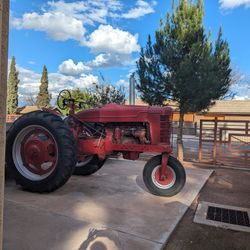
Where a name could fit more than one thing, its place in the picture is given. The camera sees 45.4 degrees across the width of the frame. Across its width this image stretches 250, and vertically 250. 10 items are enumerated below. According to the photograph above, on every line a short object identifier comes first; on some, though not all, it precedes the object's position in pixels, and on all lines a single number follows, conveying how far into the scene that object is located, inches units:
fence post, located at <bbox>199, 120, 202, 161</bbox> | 338.6
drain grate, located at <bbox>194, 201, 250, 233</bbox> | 146.8
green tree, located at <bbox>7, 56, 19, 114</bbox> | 1344.2
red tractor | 176.9
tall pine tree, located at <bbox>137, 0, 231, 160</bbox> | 304.7
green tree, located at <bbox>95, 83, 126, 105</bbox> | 530.9
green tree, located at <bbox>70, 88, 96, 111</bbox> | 529.5
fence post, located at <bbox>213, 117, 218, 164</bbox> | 323.9
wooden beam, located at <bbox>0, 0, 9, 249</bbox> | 55.2
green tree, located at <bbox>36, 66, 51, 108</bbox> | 1519.4
